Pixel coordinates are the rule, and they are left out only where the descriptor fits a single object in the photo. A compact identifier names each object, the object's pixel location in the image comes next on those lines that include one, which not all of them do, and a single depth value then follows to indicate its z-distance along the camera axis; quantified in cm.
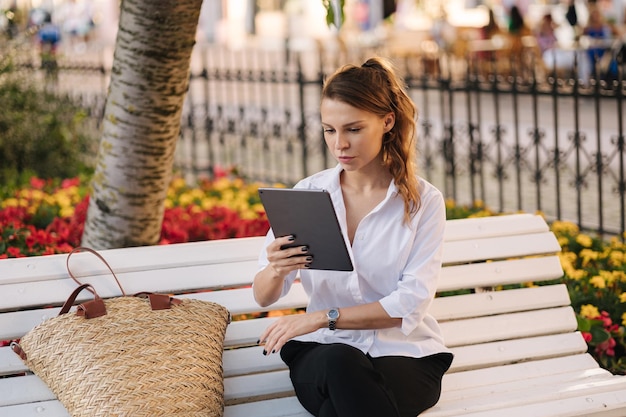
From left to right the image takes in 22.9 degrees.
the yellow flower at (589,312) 644
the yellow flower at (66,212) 856
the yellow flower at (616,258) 766
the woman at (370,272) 443
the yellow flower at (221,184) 1060
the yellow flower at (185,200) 979
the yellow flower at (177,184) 1099
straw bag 424
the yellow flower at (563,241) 825
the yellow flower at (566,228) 863
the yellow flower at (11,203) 896
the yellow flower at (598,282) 695
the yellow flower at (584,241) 810
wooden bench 471
